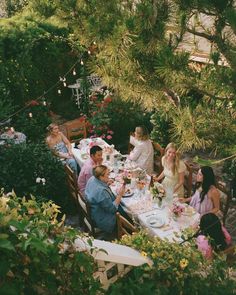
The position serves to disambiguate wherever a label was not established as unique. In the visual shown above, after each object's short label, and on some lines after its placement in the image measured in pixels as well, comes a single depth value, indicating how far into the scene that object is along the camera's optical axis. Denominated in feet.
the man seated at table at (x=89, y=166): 18.56
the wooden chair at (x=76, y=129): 24.76
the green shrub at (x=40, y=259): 5.28
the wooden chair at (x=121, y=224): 14.87
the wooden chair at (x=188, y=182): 18.84
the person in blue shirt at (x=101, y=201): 16.37
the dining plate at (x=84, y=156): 21.27
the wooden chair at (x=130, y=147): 23.26
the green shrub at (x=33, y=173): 18.51
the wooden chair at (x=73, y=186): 18.04
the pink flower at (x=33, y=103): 25.07
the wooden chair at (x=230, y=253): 13.58
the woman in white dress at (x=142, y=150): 20.54
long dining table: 15.56
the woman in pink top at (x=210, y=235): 12.97
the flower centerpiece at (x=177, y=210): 15.76
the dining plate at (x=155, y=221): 15.56
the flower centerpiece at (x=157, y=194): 16.61
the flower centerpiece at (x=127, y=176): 17.74
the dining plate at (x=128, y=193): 17.54
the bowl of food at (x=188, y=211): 16.06
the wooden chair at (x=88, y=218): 16.19
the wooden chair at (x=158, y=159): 21.01
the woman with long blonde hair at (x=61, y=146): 21.56
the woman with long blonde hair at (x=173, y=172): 18.28
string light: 23.17
